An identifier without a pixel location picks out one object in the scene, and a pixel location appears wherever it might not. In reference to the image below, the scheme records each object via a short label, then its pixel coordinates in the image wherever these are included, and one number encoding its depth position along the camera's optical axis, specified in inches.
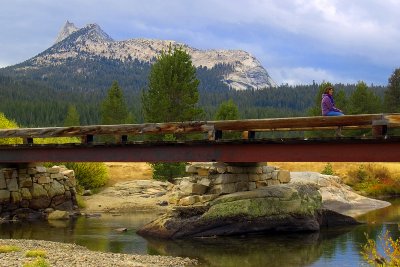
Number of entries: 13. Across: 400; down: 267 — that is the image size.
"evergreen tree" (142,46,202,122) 2213.3
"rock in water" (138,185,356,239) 860.6
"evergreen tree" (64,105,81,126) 3366.1
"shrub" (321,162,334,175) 1950.1
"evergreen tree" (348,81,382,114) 2655.0
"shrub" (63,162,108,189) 1529.2
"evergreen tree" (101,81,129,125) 2952.8
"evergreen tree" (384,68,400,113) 2856.8
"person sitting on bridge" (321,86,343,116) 798.0
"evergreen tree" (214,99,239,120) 2367.1
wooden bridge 729.6
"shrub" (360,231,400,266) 360.5
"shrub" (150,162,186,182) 1731.1
